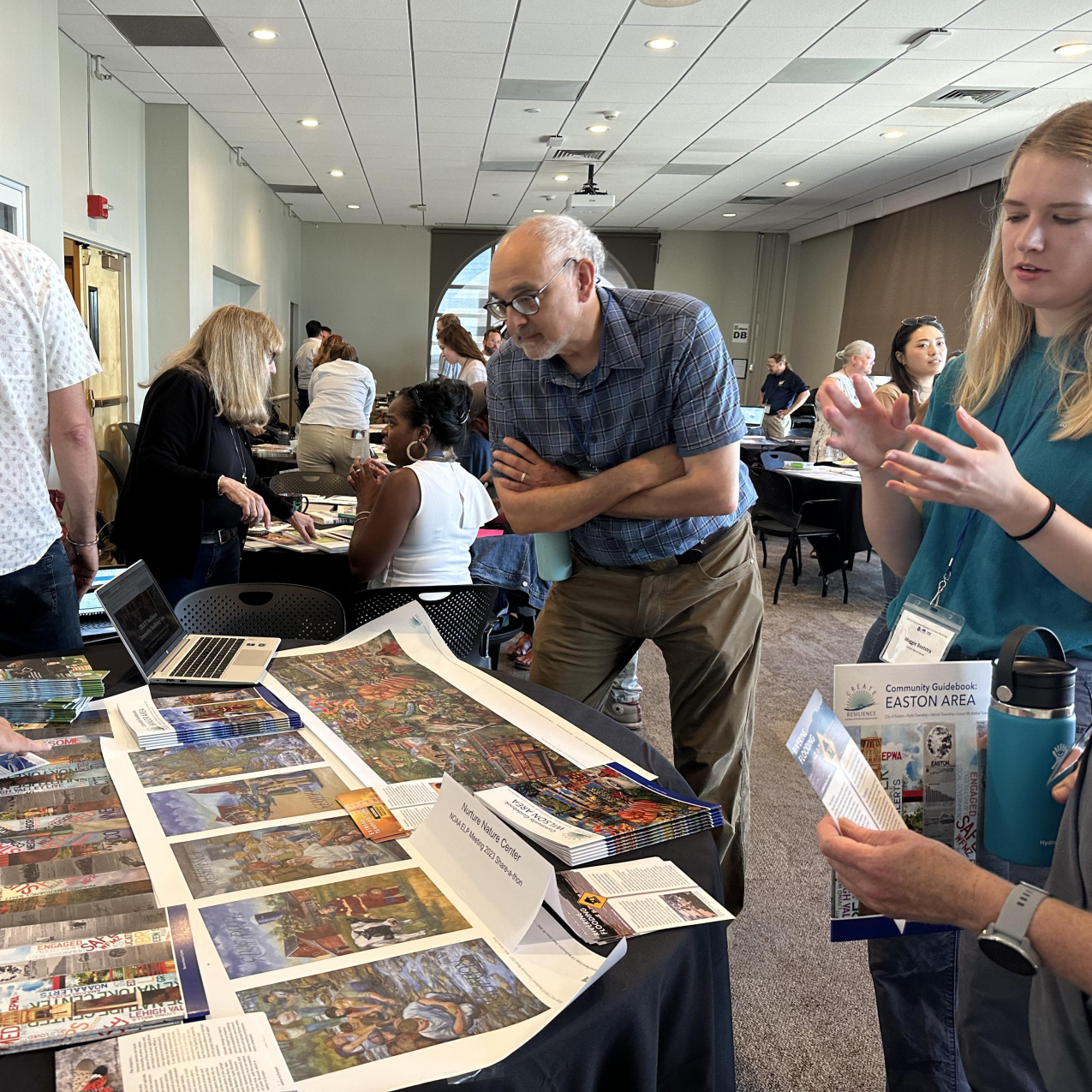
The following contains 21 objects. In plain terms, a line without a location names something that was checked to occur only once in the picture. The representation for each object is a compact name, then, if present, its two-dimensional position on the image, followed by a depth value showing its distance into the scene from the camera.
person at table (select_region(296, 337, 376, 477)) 6.27
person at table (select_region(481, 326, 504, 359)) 10.17
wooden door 6.39
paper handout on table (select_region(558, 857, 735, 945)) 0.96
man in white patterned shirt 2.00
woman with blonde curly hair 2.96
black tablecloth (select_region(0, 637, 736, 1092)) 0.79
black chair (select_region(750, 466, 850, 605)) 5.94
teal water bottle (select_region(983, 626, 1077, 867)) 0.98
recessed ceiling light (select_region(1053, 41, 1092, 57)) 5.91
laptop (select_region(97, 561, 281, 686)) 1.58
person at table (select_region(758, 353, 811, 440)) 12.30
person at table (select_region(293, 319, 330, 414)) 11.47
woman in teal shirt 1.06
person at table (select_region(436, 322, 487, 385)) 6.56
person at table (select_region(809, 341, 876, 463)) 7.03
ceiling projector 10.48
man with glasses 1.90
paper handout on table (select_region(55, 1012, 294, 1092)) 0.72
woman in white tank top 2.79
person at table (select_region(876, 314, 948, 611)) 4.25
